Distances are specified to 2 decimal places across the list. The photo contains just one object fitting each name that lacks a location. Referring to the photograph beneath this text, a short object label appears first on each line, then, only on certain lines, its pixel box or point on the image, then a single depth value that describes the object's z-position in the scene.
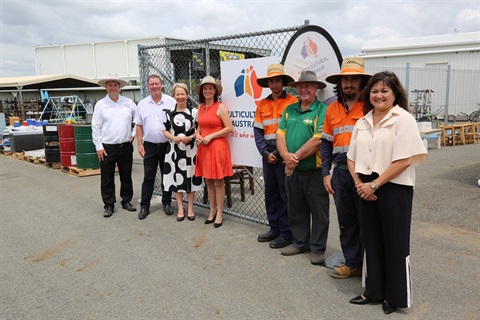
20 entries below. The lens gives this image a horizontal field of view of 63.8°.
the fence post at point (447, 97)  14.90
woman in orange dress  4.88
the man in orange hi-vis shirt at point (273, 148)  4.14
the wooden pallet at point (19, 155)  12.21
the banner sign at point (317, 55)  3.98
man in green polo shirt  3.72
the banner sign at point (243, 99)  4.75
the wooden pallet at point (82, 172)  9.08
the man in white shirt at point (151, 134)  5.48
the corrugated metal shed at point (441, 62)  18.19
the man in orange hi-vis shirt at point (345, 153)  3.30
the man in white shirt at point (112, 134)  5.66
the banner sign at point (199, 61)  5.96
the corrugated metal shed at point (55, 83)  18.58
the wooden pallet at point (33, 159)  11.24
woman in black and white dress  5.21
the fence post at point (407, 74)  13.87
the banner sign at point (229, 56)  5.48
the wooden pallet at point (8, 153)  13.49
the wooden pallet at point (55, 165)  10.31
